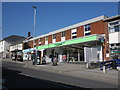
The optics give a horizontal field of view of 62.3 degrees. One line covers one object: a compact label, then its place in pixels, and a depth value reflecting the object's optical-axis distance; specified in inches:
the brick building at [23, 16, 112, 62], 603.4
